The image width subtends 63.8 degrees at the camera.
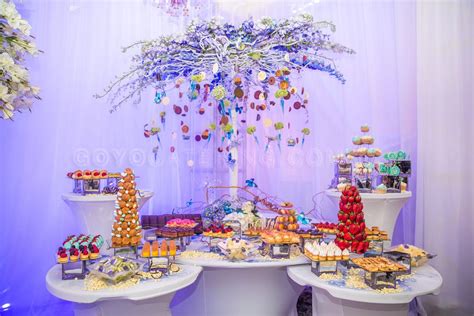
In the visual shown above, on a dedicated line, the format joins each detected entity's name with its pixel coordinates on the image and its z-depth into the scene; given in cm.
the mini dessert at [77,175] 277
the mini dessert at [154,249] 224
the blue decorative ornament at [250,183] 339
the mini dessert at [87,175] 277
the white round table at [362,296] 204
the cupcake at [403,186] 311
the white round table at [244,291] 278
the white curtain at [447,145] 341
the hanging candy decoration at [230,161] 344
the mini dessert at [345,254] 232
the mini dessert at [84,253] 221
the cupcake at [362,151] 319
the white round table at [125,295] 198
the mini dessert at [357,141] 322
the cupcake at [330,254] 230
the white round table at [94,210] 270
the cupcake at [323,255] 229
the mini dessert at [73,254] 218
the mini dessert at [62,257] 216
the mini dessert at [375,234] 265
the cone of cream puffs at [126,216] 244
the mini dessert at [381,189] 301
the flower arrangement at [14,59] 174
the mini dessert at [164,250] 225
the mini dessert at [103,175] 282
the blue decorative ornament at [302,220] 311
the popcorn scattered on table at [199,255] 258
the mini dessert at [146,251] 225
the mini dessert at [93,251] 223
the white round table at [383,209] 298
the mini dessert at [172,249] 229
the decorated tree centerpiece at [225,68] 286
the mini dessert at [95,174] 279
